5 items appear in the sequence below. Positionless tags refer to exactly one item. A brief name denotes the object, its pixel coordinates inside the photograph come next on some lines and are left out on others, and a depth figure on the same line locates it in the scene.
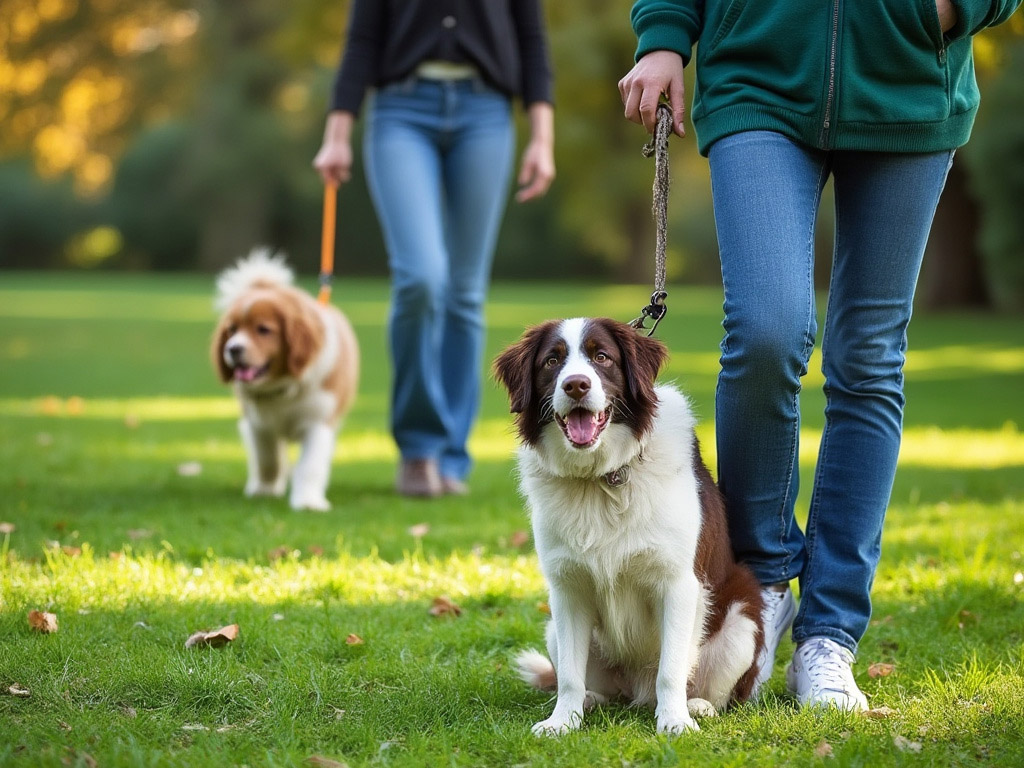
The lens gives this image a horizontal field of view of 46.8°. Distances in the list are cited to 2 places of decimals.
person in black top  6.22
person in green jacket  3.29
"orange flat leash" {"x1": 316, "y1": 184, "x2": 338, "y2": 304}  6.88
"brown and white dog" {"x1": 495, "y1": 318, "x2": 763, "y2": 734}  3.19
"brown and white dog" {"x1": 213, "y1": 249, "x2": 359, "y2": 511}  6.58
